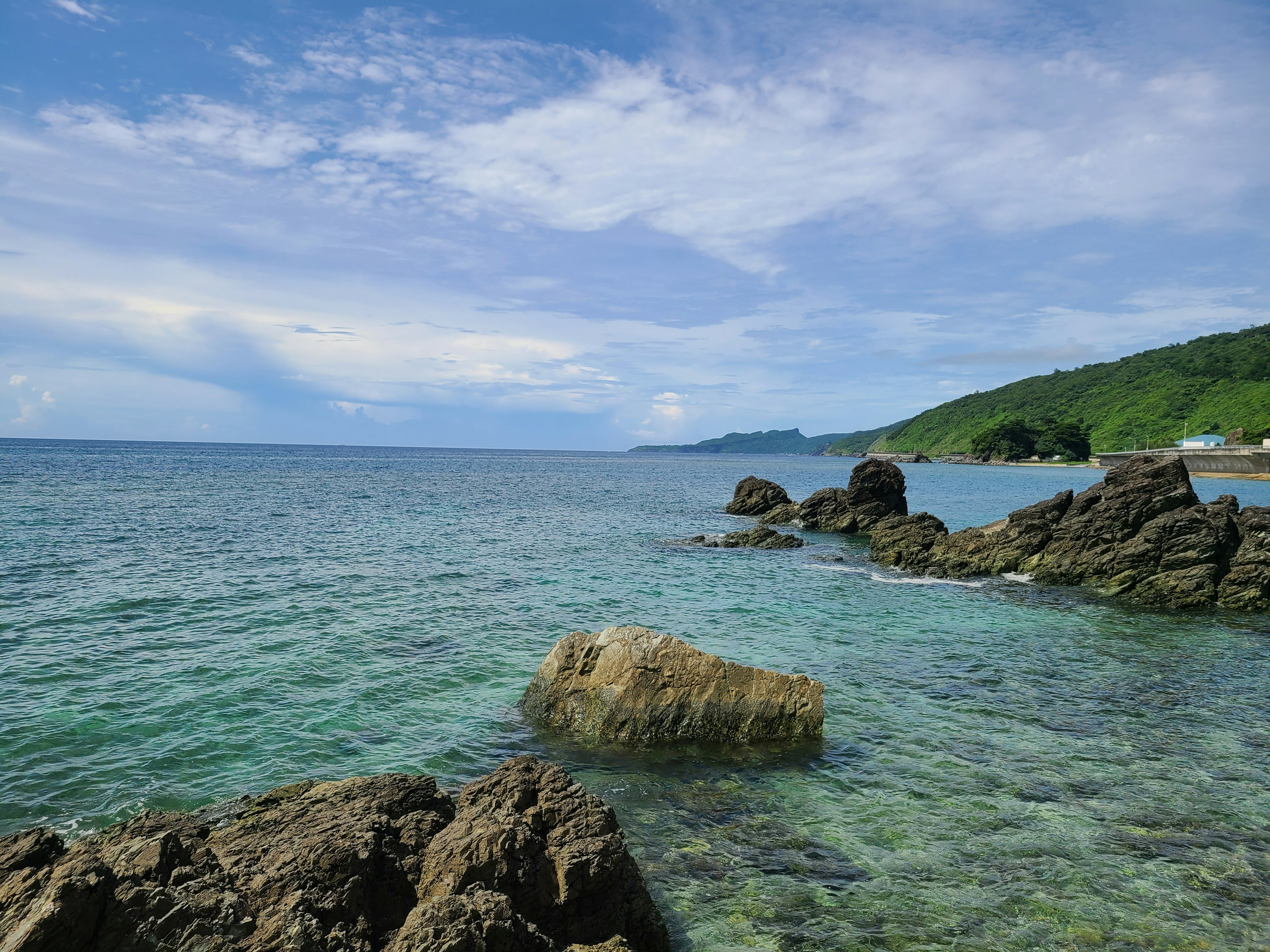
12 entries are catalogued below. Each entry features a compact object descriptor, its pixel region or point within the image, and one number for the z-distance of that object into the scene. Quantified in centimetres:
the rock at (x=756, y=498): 5906
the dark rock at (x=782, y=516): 5331
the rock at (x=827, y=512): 4897
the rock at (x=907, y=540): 3438
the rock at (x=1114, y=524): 2916
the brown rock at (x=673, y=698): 1309
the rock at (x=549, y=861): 671
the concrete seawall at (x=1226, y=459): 9525
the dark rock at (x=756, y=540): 3981
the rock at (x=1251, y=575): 2502
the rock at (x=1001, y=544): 3253
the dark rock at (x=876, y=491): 4938
